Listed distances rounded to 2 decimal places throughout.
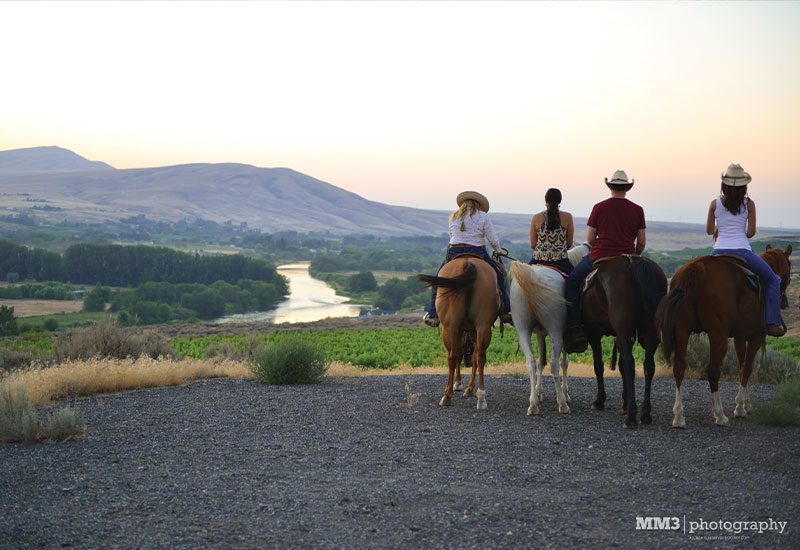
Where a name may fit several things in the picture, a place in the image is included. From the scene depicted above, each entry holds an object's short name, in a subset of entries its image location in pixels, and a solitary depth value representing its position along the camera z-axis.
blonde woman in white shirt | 11.23
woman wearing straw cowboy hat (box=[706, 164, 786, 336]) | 9.47
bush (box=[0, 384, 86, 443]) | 8.67
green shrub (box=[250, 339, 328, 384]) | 13.31
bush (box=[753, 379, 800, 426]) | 9.23
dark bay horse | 9.48
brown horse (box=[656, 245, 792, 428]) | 9.09
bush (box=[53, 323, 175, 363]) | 16.55
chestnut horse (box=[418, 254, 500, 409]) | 10.58
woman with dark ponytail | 10.71
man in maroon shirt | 9.91
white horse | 10.12
